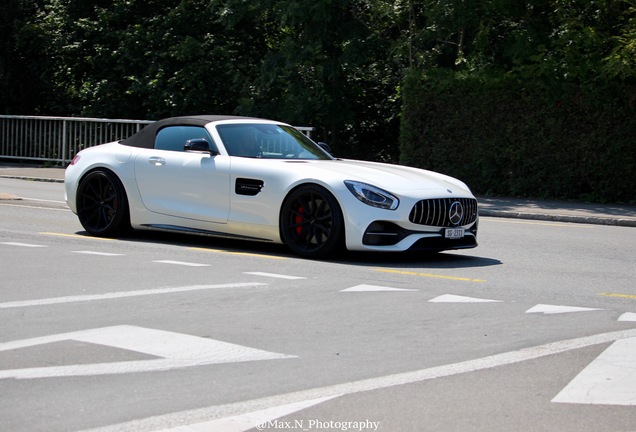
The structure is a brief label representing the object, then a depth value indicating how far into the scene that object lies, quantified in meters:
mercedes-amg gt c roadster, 11.12
